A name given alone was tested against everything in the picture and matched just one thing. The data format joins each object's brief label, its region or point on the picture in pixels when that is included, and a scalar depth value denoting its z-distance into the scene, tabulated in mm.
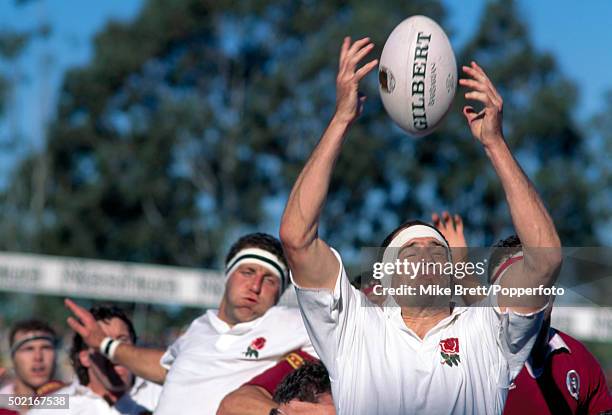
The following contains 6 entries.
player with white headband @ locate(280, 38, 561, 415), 7078
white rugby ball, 9250
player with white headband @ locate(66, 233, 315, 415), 10531
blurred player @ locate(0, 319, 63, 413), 13789
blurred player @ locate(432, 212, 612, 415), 8672
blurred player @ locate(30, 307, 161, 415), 12180
